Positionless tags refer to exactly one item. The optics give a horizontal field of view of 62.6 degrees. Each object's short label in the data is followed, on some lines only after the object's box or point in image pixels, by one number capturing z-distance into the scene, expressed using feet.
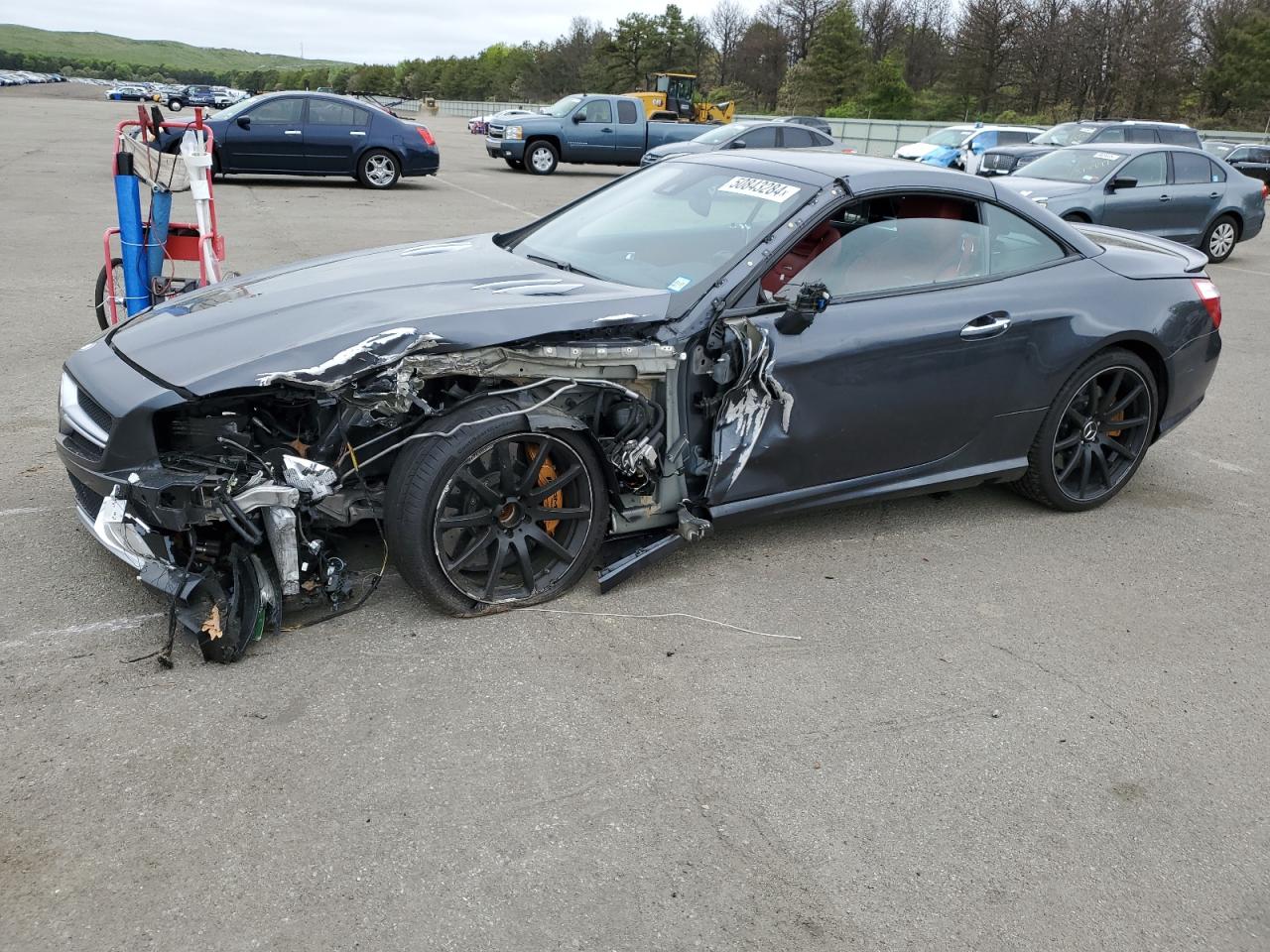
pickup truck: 73.61
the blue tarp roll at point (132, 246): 20.35
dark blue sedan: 54.44
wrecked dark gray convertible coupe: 10.99
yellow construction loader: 101.76
